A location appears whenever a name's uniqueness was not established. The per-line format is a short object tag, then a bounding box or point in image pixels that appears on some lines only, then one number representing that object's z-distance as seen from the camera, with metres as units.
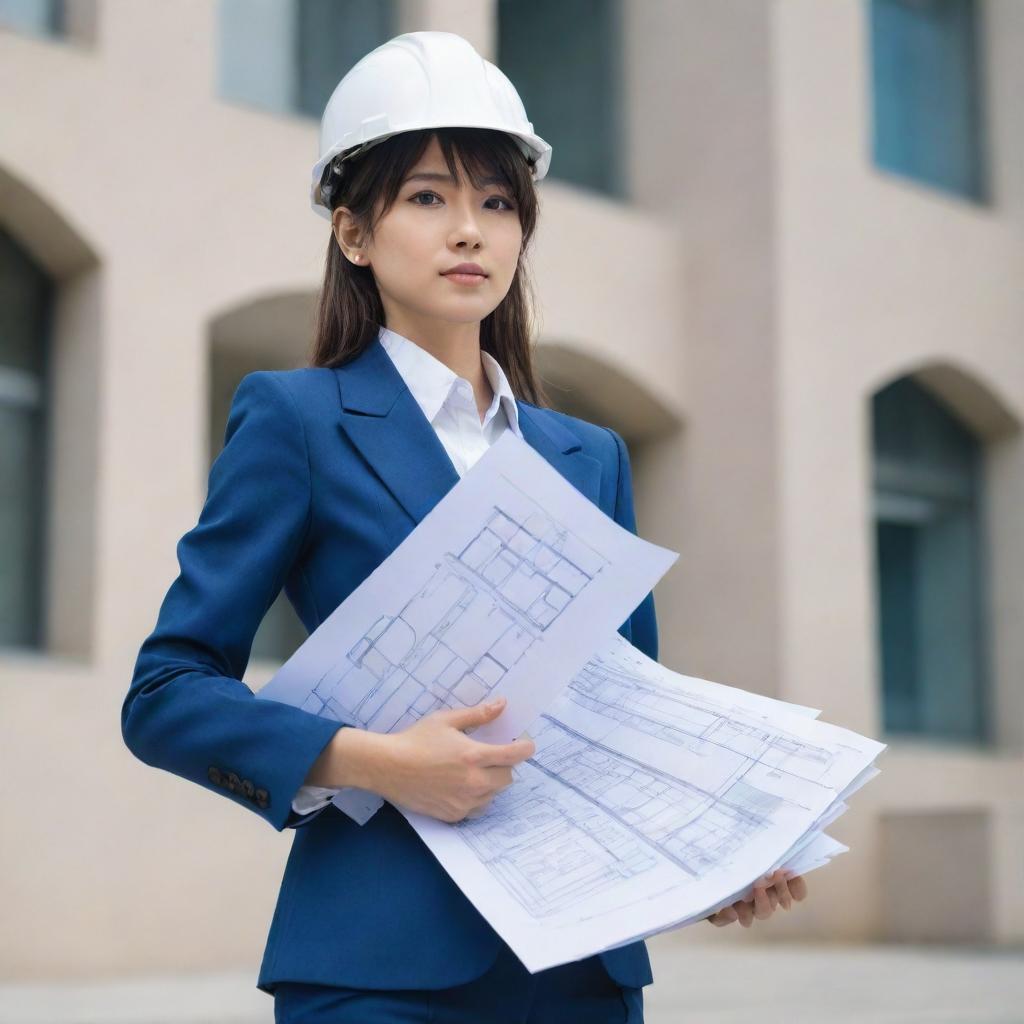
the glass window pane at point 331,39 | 8.27
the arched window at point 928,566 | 10.42
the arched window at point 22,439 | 7.23
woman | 1.33
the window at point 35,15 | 7.25
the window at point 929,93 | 10.38
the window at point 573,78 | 9.96
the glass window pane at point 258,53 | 7.91
